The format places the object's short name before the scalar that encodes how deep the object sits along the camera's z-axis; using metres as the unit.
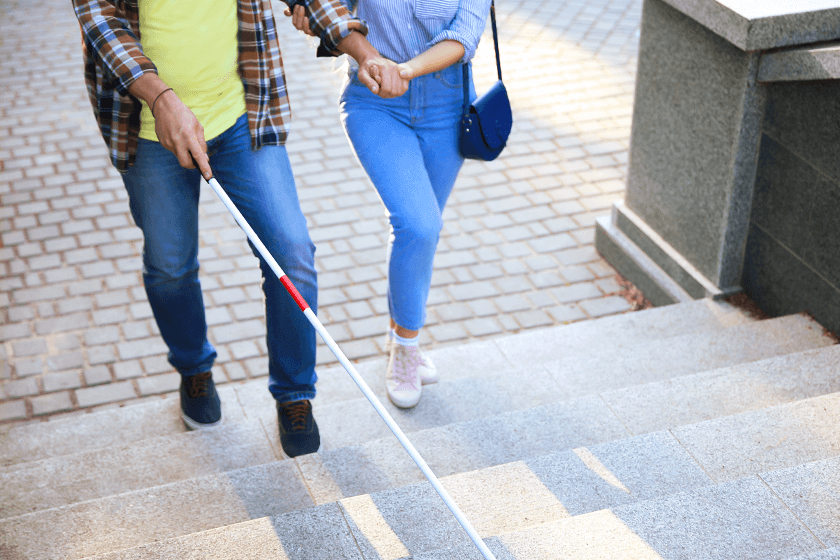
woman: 2.91
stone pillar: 3.59
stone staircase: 2.16
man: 2.49
